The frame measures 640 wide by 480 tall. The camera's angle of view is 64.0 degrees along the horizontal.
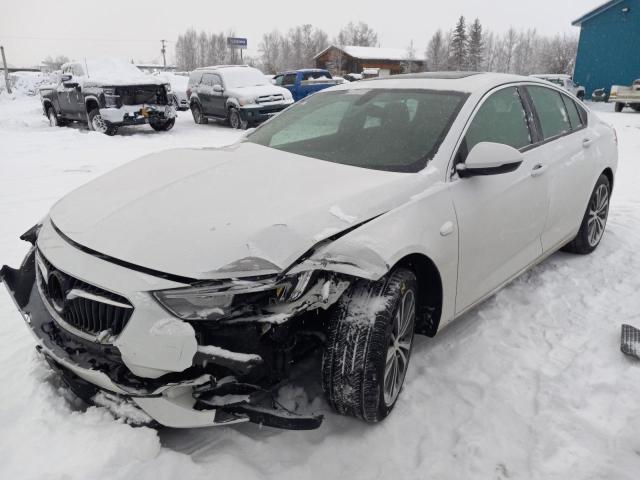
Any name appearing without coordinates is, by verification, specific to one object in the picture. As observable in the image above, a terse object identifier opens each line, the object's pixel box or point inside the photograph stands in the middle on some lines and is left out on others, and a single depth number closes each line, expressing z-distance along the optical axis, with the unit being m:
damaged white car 1.97
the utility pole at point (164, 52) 76.50
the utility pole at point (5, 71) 31.77
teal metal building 27.08
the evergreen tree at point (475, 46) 63.38
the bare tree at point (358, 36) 107.00
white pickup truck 19.70
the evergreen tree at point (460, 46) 61.91
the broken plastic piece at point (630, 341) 3.00
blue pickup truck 17.12
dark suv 14.12
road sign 45.28
